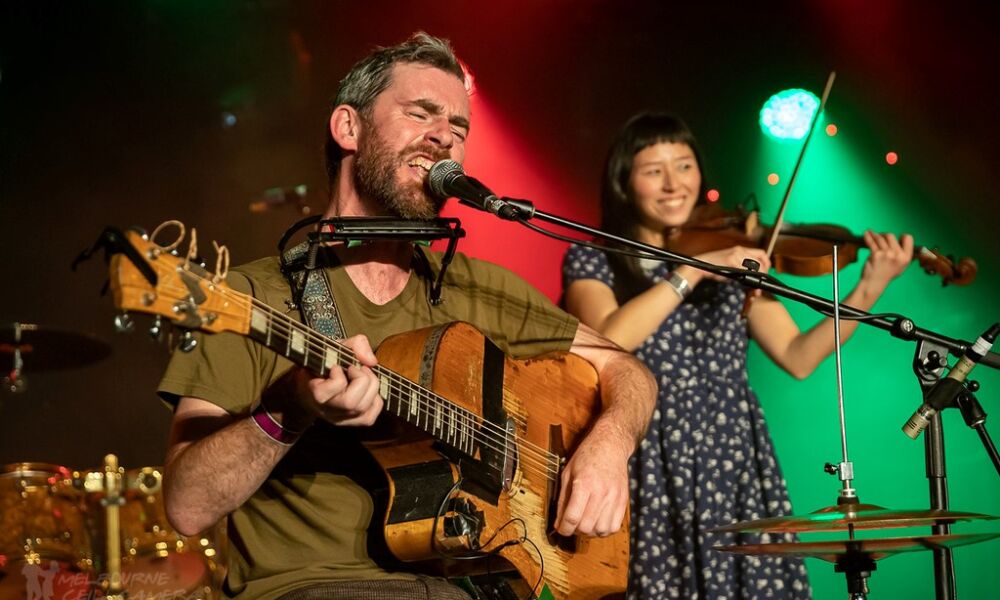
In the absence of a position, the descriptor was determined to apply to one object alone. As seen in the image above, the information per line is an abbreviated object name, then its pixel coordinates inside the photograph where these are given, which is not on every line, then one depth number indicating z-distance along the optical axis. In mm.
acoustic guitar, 1700
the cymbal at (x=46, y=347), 3484
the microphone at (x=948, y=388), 2189
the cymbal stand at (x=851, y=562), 1927
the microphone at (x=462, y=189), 1975
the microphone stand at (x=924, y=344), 2113
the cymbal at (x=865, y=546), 1783
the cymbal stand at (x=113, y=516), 3383
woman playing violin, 3391
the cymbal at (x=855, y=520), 1800
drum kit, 3322
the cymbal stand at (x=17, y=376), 3498
